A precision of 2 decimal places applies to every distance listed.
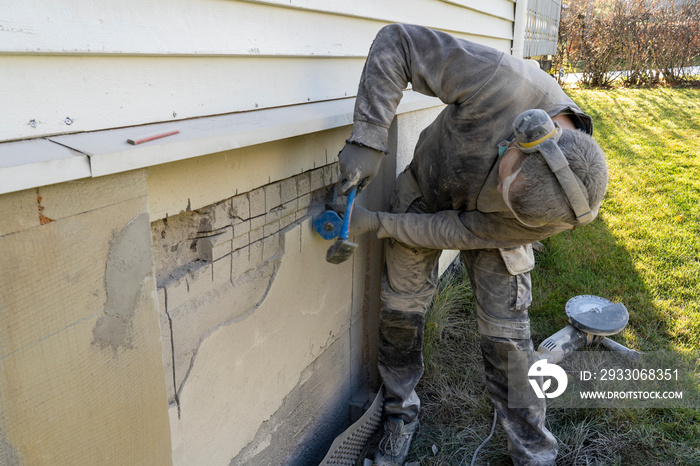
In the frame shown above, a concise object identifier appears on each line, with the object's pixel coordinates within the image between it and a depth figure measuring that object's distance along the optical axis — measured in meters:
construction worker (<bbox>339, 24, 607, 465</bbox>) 1.87
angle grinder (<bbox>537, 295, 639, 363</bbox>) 3.30
